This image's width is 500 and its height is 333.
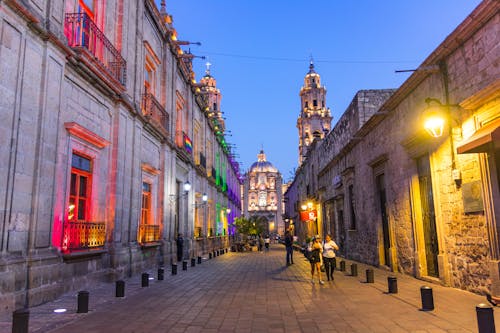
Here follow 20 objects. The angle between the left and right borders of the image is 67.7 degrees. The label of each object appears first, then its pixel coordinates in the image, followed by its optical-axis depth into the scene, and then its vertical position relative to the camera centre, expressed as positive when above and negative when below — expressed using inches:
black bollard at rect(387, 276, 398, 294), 336.2 -55.1
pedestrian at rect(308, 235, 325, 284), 417.6 -32.0
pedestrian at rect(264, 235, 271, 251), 1289.1 -53.9
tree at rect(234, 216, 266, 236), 1604.6 +1.3
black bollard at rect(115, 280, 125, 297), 328.5 -52.6
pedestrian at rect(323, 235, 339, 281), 439.2 -34.6
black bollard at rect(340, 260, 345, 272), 531.2 -57.6
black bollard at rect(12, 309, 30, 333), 180.7 -43.4
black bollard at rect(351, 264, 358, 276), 473.7 -57.7
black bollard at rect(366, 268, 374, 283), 407.2 -55.5
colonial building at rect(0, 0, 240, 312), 269.6 +88.9
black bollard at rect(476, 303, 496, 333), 166.4 -43.0
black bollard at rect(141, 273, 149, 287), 391.5 -52.9
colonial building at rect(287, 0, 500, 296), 298.8 +56.9
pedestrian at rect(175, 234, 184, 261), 733.9 -34.2
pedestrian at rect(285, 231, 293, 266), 677.3 -31.6
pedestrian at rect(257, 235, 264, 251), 1255.0 -53.6
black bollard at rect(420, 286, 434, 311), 263.6 -54.0
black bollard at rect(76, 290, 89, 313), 262.1 -50.5
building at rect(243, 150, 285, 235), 3927.2 +354.1
